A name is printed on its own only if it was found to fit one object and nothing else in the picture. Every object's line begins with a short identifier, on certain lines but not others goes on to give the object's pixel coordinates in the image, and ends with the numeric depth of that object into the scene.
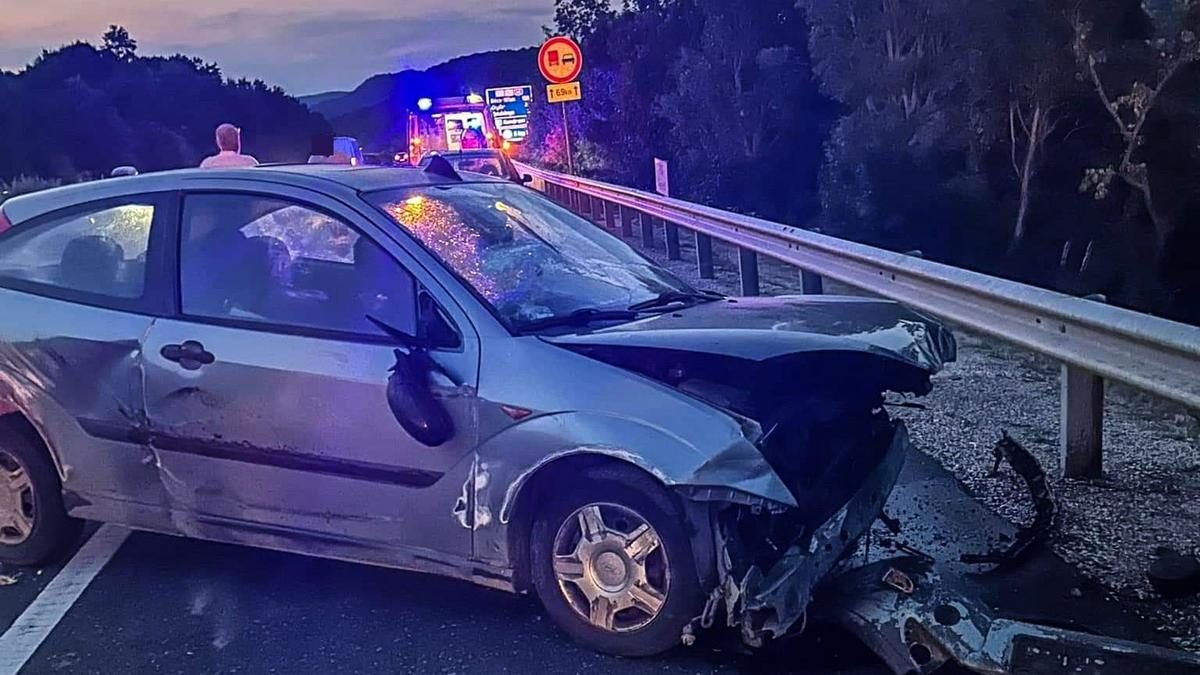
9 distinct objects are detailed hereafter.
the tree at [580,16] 55.03
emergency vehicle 43.78
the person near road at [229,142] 10.86
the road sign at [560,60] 20.80
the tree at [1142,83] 32.75
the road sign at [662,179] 15.60
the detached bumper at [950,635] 3.37
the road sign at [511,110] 51.91
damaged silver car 3.88
